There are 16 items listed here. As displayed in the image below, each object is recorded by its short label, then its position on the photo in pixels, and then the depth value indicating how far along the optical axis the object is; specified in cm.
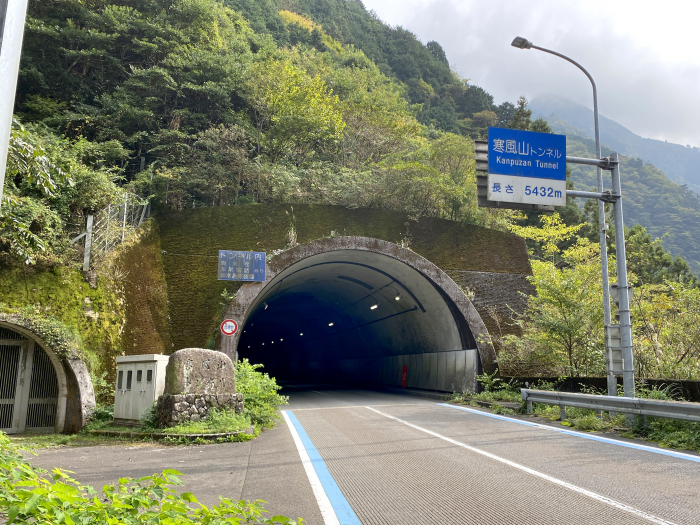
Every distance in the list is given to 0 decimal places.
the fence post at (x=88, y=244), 1442
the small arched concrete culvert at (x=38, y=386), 1174
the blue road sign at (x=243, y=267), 1698
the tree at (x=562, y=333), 1470
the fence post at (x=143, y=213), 1925
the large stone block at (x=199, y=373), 1009
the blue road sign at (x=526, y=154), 1202
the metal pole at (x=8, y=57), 222
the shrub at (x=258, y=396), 1132
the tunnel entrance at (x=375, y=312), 1756
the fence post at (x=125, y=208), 1669
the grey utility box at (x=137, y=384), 1070
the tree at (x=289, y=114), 2939
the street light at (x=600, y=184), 1227
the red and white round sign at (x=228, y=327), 1588
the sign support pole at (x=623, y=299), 1054
